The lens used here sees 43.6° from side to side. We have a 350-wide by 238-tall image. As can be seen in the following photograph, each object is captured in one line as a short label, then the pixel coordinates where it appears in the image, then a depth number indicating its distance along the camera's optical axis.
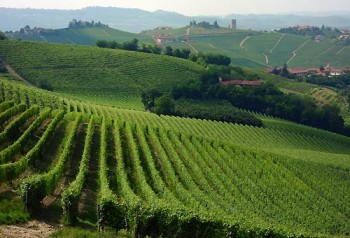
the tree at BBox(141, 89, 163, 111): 118.25
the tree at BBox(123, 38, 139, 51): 168.50
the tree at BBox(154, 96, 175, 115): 103.44
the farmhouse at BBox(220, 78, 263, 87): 144.32
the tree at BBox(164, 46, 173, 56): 172.75
